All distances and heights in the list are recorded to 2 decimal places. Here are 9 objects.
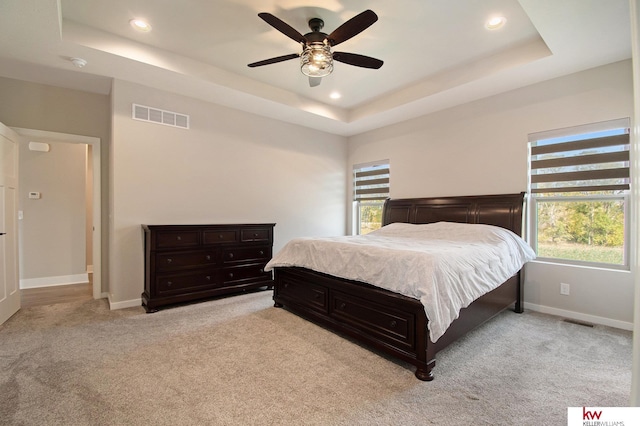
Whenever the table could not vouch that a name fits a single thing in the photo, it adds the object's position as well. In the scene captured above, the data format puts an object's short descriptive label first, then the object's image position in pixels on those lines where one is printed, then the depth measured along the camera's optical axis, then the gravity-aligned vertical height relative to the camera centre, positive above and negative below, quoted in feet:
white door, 9.87 -0.62
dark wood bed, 6.97 -2.90
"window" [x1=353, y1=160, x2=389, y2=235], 17.74 +0.97
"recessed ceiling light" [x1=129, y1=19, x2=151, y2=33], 9.01 +5.83
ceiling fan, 7.74 +4.79
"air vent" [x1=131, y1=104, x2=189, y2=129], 11.81 +3.92
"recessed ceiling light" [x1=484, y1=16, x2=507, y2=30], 8.79 +5.81
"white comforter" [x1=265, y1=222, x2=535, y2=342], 6.71 -1.52
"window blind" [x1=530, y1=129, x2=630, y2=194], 10.02 +1.68
